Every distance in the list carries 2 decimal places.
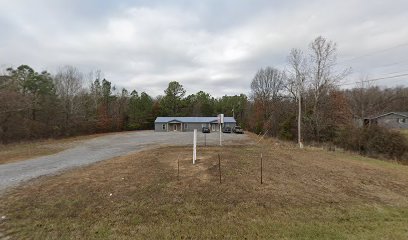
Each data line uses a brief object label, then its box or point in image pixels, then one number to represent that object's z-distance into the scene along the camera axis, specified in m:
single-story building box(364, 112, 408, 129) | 52.56
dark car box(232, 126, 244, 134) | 53.00
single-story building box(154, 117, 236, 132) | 60.28
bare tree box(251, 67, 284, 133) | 56.16
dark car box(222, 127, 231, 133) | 54.89
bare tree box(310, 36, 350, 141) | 33.98
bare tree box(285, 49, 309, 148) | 34.88
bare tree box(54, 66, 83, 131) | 47.91
